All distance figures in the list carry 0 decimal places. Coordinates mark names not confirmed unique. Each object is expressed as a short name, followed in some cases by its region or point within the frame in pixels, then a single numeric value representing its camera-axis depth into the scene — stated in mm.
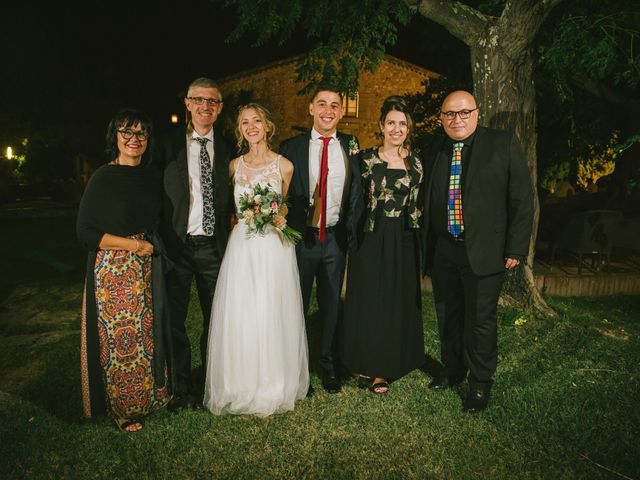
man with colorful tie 4176
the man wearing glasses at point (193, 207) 4172
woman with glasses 3771
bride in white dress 4133
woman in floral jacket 4406
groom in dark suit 4453
